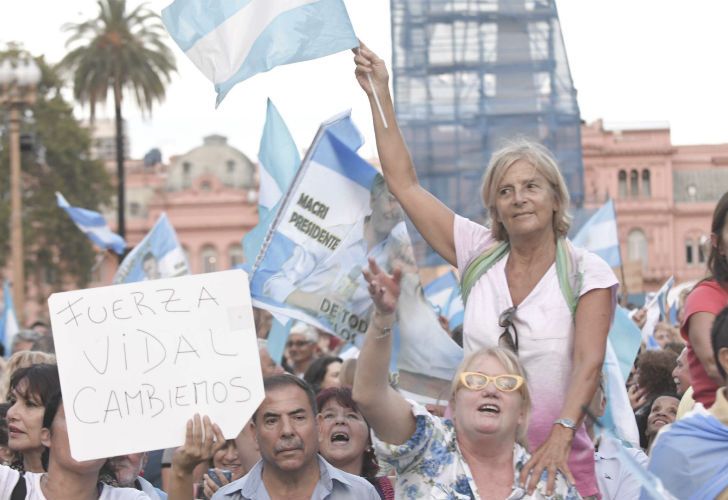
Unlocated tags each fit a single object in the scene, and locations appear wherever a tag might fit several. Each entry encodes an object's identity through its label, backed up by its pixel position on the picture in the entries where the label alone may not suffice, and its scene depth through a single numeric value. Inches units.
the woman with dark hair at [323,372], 339.9
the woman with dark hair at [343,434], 239.3
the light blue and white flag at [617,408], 245.8
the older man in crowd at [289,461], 201.2
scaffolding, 842.8
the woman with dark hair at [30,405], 209.3
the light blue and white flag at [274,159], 404.2
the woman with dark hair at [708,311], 184.7
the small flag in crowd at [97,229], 695.7
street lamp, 794.8
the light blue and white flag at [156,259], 534.6
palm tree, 1571.1
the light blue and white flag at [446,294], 516.7
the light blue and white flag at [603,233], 514.3
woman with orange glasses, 165.3
